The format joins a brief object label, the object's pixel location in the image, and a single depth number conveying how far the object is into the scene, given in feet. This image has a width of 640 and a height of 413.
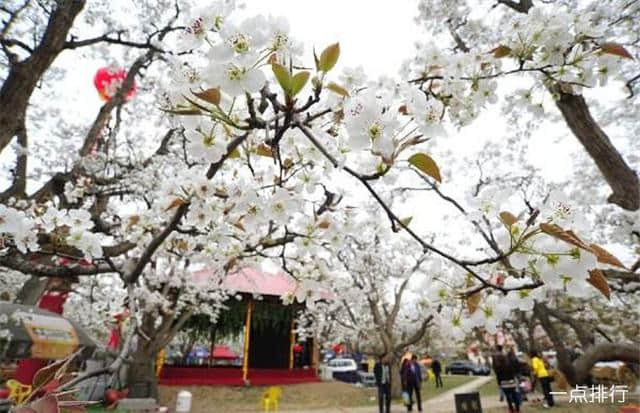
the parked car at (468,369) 106.40
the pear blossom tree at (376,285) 37.60
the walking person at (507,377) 25.86
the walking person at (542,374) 27.61
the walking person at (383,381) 28.68
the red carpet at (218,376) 38.91
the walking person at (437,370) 58.44
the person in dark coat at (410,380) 30.17
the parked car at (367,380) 58.75
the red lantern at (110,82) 17.74
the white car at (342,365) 69.82
